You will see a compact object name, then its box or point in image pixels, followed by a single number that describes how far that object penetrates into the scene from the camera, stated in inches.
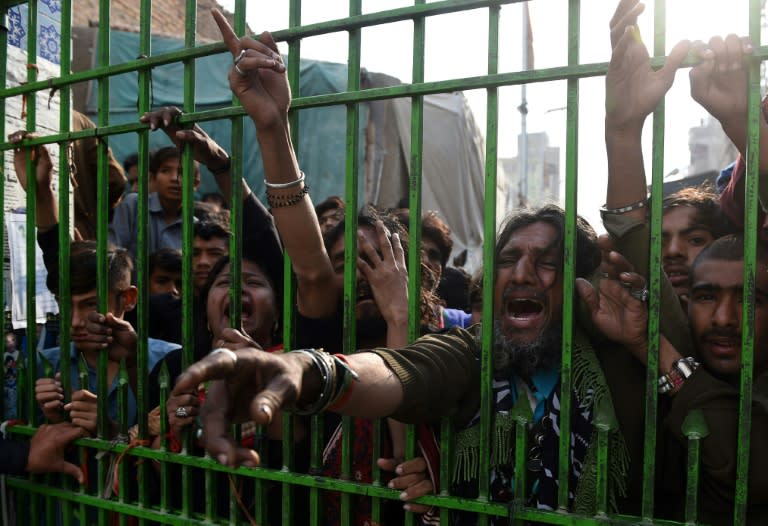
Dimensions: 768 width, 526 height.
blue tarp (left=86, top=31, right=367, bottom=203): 269.3
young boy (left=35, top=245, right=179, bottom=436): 82.3
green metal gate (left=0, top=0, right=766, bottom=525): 54.0
